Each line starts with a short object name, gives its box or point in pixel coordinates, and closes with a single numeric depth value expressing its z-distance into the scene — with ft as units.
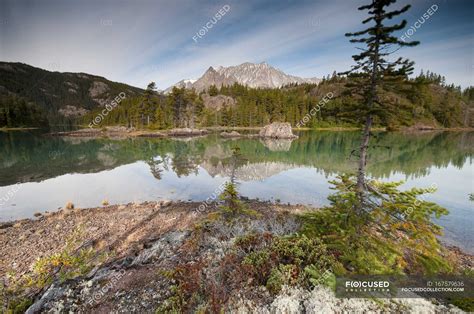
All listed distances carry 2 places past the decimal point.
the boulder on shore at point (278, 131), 256.85
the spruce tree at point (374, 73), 19.20
